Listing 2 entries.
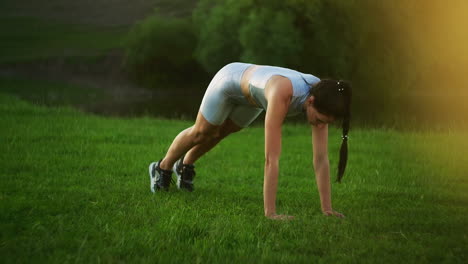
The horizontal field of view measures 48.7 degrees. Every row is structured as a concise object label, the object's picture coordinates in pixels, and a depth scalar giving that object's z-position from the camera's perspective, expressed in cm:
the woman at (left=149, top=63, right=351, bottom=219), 473
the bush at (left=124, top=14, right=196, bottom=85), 4081
